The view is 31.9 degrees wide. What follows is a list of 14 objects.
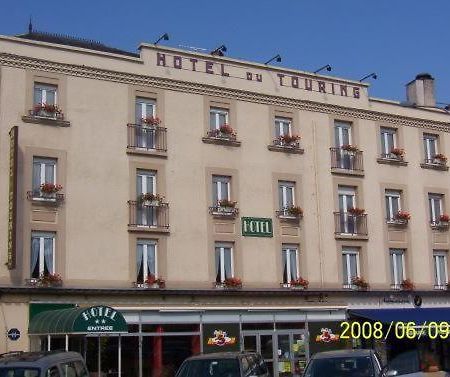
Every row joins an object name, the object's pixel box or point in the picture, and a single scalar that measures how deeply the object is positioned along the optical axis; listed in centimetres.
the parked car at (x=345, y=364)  1656
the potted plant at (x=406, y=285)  3275
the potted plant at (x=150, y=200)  2784
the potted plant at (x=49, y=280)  2538
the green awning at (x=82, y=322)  2308
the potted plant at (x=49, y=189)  2615
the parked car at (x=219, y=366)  1691
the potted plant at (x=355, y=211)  3222
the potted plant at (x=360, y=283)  3162
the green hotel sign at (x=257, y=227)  2976
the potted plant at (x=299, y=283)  3022
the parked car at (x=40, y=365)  1301
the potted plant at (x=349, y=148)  3266
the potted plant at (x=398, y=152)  3406
